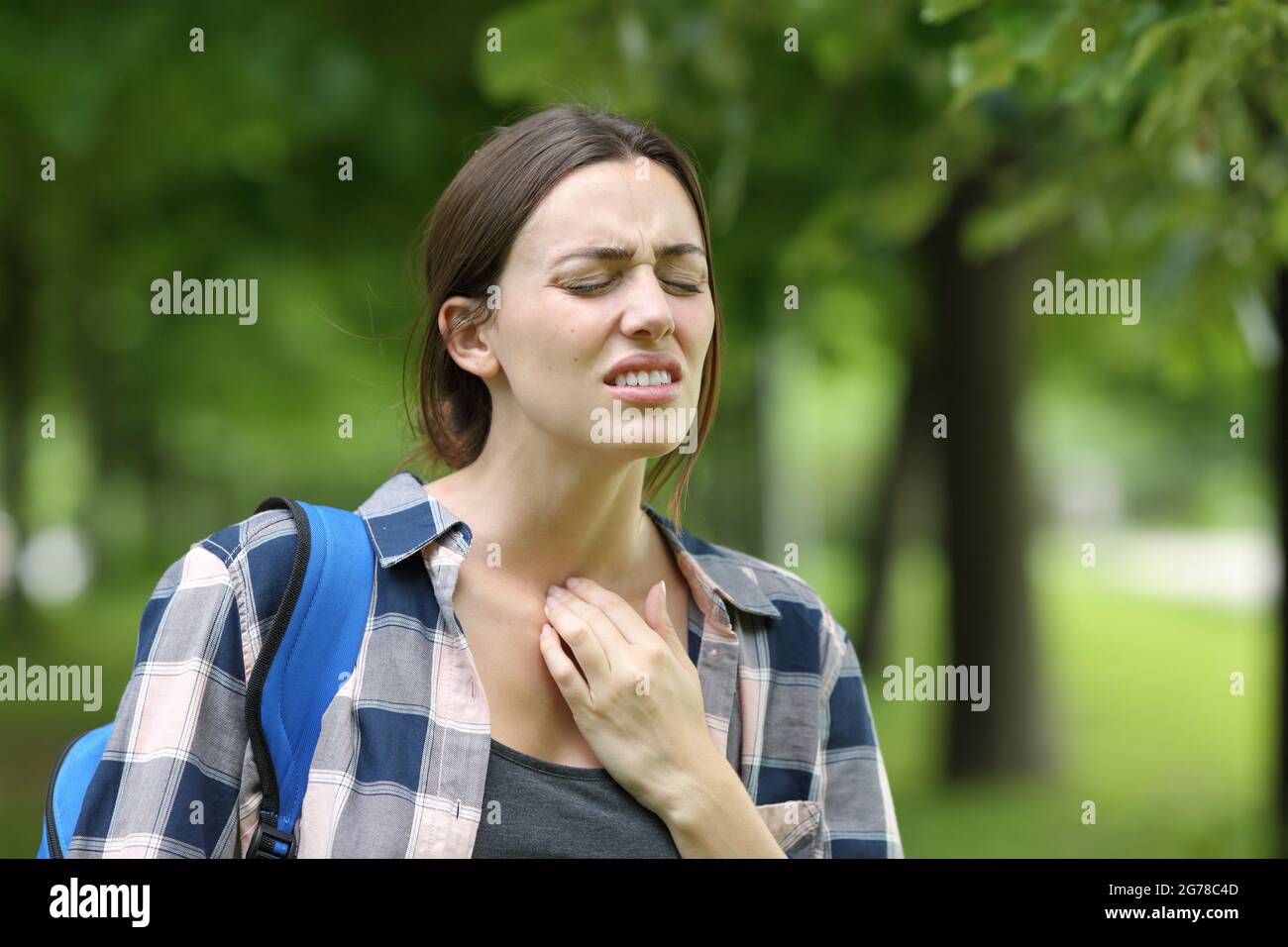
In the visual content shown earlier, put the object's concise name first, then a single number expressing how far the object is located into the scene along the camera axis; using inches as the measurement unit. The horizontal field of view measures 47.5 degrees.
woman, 80.0
